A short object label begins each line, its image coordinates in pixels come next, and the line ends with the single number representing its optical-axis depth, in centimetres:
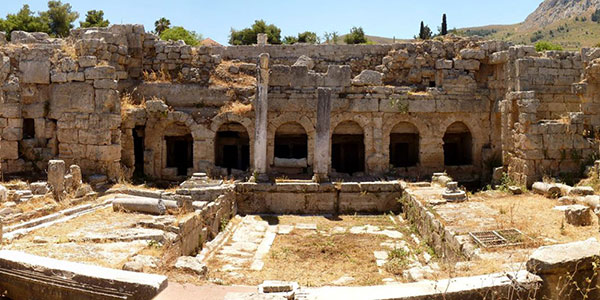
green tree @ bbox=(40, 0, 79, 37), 3650
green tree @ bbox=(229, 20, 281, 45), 3811
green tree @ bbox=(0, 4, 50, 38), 3150
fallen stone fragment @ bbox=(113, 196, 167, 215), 1067
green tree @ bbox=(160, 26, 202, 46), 3096
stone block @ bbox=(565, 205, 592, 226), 925
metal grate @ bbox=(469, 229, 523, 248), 823
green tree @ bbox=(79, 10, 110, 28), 3530
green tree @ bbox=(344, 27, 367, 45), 3644
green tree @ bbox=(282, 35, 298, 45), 3854
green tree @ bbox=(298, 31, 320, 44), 4006
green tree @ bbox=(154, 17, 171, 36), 3684
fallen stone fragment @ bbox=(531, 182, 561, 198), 1231
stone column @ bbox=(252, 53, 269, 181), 1513
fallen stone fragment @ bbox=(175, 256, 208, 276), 714
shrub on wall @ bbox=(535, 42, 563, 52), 3018
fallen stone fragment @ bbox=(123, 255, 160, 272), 657
